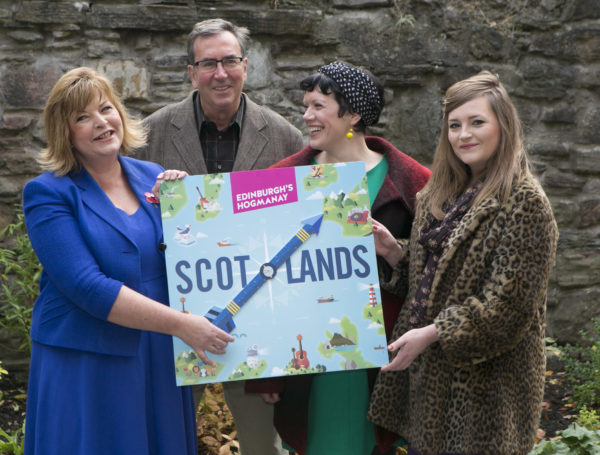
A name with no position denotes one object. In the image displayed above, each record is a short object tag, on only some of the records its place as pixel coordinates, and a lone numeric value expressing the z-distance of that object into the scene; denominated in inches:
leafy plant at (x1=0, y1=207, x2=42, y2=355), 148.3
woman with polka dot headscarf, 99.4
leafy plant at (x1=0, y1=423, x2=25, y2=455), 132.3
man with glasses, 119.0
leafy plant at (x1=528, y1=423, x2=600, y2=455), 126.6
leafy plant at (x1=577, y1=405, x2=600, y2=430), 138.5
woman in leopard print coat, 81.2
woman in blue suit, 86.8
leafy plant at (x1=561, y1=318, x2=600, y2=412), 157.3
